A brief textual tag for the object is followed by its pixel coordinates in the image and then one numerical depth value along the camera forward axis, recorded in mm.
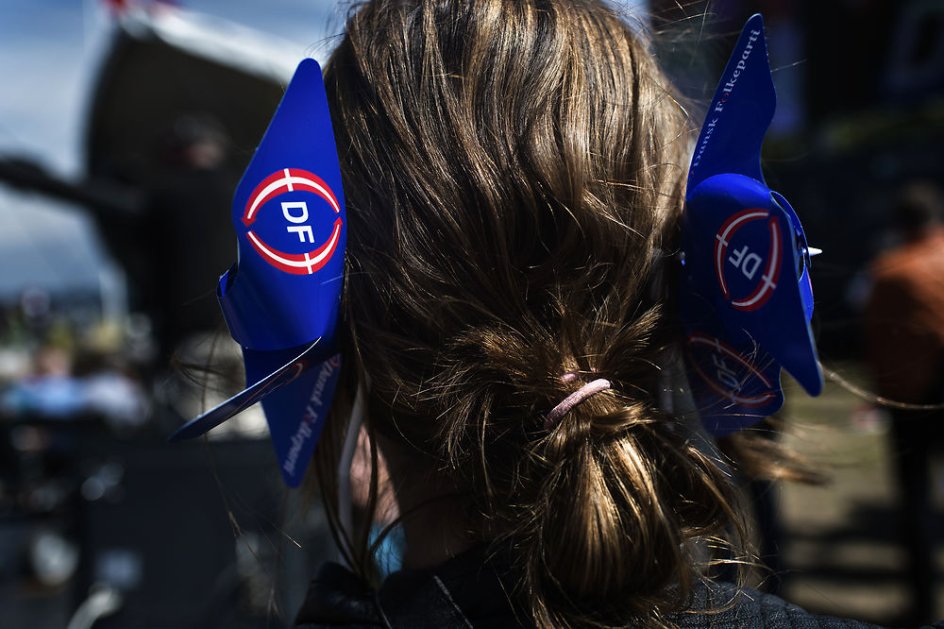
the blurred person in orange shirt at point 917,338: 2564
